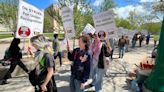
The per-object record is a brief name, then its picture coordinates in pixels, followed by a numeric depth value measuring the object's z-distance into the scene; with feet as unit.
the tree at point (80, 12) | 20.84
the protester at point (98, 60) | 8.34
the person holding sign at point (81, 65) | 6.32
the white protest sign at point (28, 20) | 9.13
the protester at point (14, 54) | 11.51
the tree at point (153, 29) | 78.32
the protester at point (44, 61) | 5.73
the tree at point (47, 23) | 28.09
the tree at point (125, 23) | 81.52
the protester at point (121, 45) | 22.25
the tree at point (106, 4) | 28.50
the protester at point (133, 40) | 36.06
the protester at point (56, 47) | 15.71
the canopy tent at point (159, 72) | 3.10
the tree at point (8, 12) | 42.77
